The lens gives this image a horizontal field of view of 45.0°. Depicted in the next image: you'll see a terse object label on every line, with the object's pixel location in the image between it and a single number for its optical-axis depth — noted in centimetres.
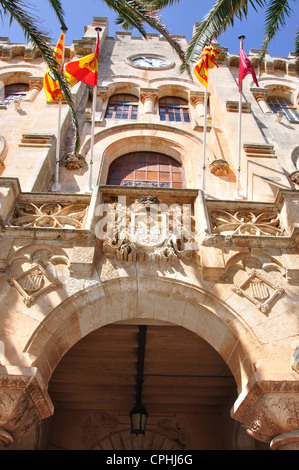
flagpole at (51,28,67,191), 931
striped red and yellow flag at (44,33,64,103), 1033
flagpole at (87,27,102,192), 859
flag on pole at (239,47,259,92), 1051
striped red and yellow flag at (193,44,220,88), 1023
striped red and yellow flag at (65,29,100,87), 991
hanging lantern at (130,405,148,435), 780
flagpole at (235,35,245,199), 893
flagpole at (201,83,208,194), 819
